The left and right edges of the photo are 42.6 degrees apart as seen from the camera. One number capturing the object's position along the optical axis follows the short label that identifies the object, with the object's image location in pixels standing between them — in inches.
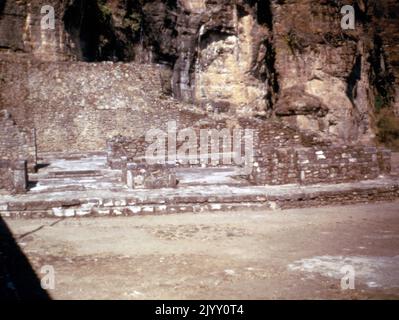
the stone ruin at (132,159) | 401.7
